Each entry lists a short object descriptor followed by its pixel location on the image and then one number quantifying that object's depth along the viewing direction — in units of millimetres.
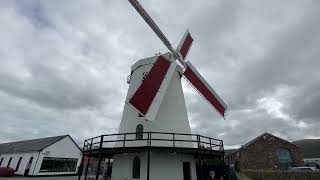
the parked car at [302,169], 24877
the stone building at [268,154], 29891
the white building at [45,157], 28641
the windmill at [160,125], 12852
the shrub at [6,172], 27352
